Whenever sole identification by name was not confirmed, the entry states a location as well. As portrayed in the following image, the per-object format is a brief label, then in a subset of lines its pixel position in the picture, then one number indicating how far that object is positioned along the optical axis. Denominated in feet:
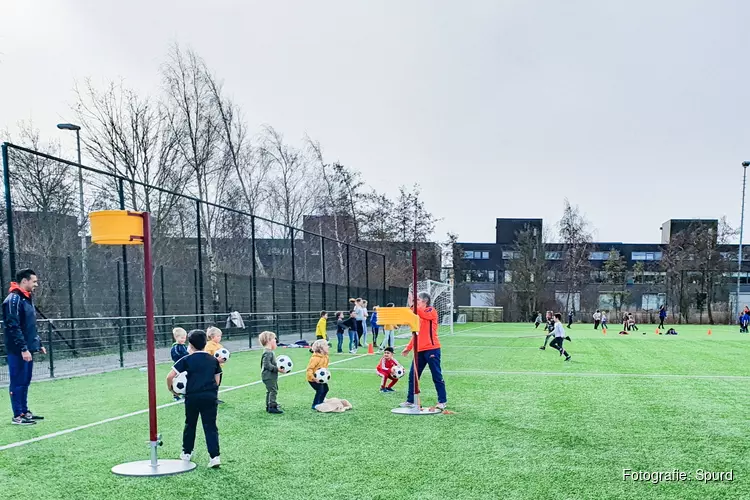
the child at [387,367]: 36.24
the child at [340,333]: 69.91
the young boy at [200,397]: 19.69
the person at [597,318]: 142.00
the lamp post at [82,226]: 54.90
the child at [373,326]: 76.93
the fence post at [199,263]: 64.64
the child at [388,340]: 67.55
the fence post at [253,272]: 77.15
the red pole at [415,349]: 29.40
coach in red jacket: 30.60
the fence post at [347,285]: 104.87
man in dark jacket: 26.99
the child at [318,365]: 30.76
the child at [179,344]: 33.74
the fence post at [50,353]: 43.79
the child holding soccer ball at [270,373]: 30.07
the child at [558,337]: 61.77
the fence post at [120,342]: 51.86
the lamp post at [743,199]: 174.12
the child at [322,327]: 60.44
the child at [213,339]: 33.42
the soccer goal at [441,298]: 111.96
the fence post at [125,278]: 53.78
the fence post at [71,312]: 51.69
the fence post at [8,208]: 40.22
